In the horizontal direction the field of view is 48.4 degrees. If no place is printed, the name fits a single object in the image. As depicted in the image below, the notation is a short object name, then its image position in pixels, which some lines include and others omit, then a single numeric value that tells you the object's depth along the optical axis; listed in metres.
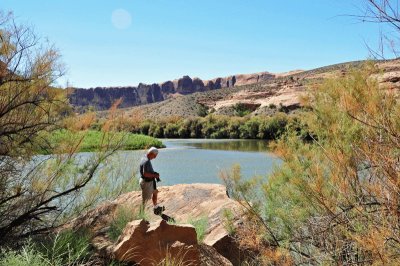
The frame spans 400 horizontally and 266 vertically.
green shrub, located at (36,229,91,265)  5.30
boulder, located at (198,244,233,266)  6.36
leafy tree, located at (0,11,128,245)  6.24
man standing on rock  7.79
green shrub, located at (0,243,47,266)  4.37
